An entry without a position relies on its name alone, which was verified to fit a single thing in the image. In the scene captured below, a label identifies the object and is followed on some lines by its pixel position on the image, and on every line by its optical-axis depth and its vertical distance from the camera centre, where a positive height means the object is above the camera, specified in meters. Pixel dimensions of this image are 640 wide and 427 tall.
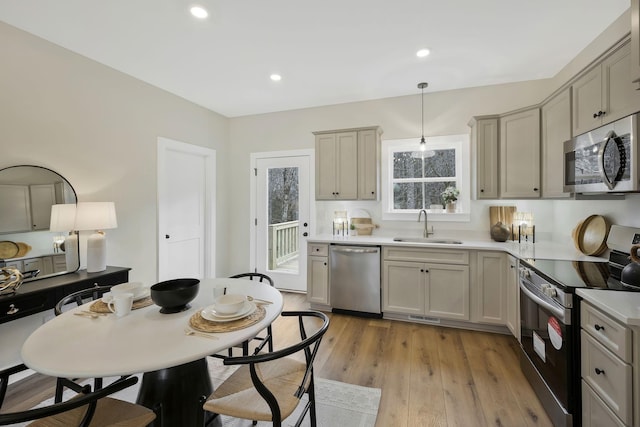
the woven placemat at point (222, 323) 1.30 -0.54
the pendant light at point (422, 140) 3.45 +0.85
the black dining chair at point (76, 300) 1.44 -0.59
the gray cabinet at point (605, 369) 1.24 -0.78
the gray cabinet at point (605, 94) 1.74 +0.79
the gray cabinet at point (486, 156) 3.21 +0.60
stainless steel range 1.60 -0.70
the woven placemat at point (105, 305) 1.52 -0.53
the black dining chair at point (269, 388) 1.18 -0.87
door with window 4.37 -0.09
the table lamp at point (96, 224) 2.48 -0.11
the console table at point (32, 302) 1.97 -0.65
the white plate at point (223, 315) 1.37 -0.52
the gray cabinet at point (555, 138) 2.42 +0.64
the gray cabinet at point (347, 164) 3.64 +0.61
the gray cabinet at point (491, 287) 2.89 -0.81
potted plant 3.62 +0.16
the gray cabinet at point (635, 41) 1.45 +0.87
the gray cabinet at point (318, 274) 3.57 -0.82
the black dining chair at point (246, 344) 1.83 -0.91
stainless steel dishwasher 3.35 -0.84
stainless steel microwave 1.68 +0.33
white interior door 3.65 +0.01
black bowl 1.45 -0.45
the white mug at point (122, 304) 1.45 -0.48
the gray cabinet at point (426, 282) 3.04 -0.82
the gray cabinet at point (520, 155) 2.87 +0.57
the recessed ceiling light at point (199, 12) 2.15 +1.55
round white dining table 1.04 -0.55
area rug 1.80 -1.35
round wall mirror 2.26 -0.09
